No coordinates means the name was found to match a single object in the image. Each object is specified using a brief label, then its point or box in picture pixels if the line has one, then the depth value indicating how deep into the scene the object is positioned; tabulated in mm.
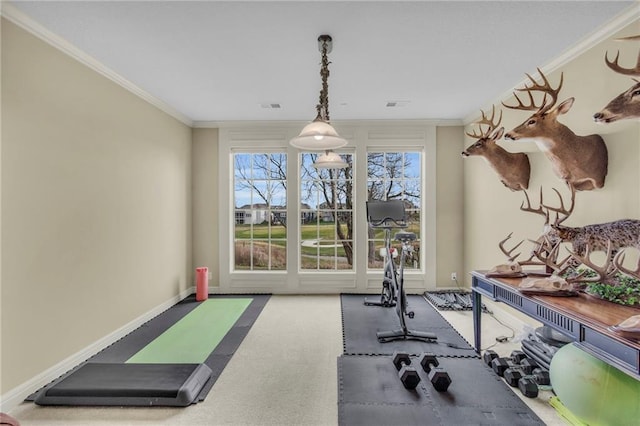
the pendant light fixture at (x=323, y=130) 2434
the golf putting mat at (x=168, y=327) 2869
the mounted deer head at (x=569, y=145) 2559
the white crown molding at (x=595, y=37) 2357
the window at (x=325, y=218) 5500
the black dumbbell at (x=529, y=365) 2658
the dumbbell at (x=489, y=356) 2859
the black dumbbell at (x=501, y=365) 2695
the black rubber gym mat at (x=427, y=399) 2129
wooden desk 1483
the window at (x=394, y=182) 5449
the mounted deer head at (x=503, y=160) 3412
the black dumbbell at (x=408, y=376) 2473
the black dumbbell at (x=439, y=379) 2436
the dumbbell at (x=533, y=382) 2397
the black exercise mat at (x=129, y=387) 2318
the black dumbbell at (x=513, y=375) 2533
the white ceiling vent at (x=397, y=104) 4355
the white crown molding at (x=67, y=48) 2340
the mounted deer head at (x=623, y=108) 1869
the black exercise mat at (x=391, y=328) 3213
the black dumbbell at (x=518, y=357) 2838
